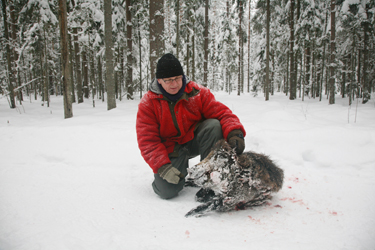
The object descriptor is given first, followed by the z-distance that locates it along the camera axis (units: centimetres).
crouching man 222
